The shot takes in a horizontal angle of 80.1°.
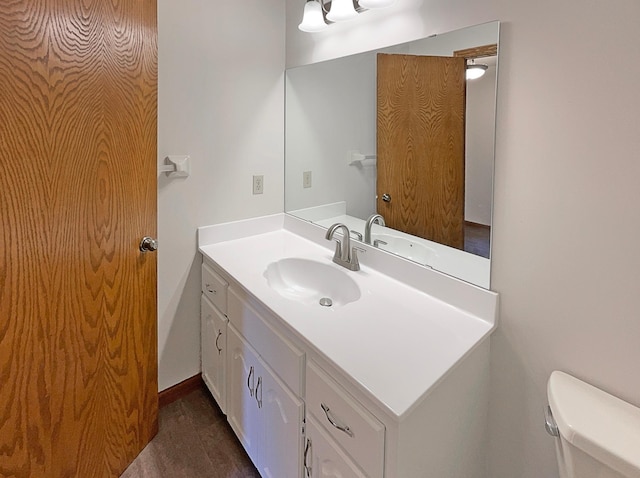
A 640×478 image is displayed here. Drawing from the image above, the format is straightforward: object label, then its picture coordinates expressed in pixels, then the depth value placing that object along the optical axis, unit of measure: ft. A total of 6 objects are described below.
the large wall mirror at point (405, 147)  4.04
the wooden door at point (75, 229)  3.33
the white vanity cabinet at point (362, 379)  2.93
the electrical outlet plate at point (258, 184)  6.75
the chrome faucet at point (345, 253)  5.28
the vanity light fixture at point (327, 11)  5.07
